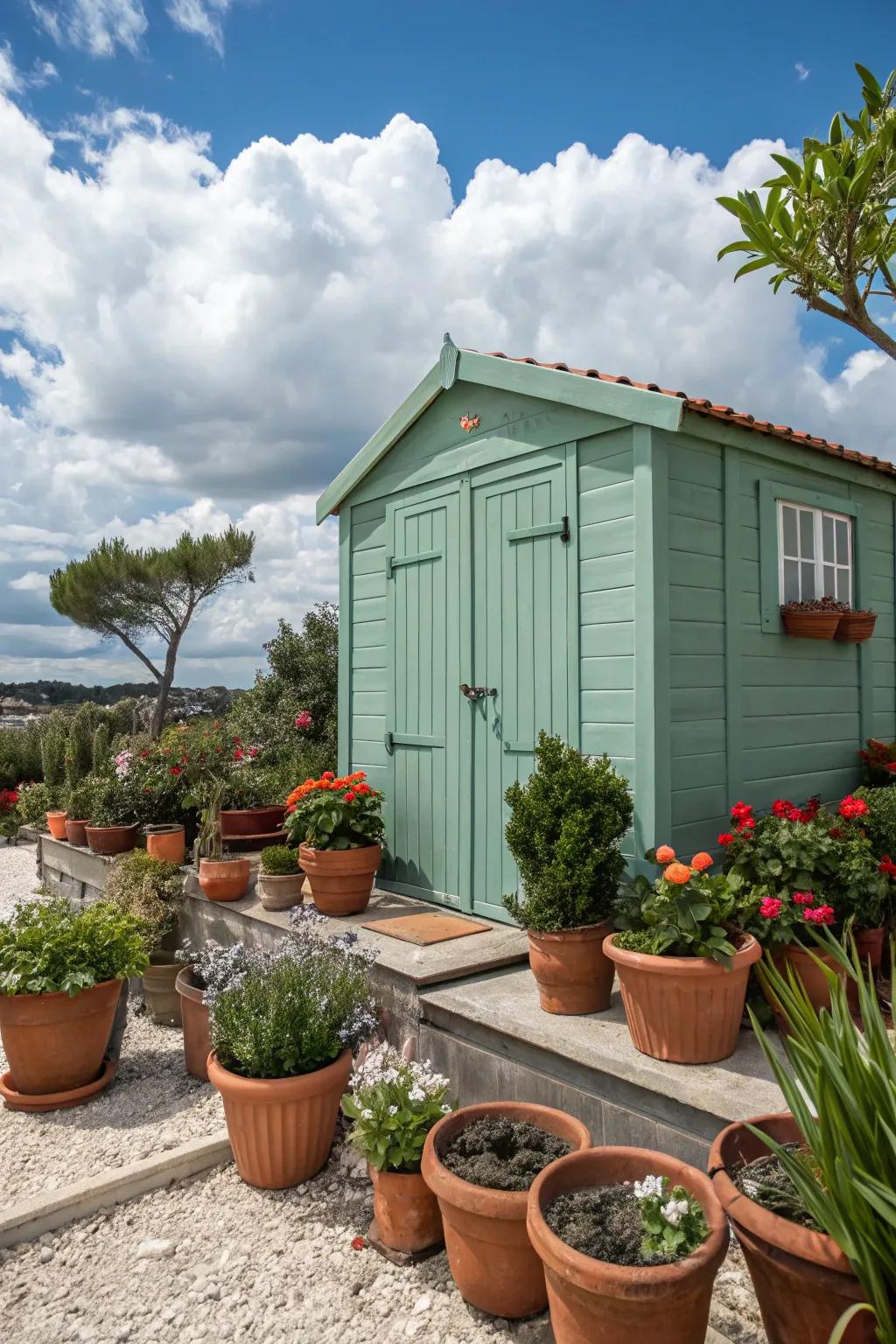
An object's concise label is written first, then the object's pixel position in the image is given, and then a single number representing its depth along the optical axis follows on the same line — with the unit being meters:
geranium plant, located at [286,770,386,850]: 4.80
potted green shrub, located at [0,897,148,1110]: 4.09
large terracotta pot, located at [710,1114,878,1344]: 1.81
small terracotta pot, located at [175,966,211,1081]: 4.18
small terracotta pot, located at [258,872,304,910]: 5.02
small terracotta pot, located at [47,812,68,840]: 8.01
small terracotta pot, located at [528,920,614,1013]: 3.36
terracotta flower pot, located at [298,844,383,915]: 4.75
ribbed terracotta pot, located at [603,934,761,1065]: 2.94
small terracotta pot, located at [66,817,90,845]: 7.51
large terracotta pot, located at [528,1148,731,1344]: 1.91
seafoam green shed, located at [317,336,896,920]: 4.00
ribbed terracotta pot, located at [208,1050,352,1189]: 3.19
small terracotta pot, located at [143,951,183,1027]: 5.21
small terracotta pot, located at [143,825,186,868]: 6.29
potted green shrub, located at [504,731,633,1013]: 3.38
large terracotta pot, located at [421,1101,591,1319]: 2.35
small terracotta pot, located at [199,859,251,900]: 5.26
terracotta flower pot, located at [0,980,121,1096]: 4.09
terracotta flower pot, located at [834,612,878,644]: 4.94
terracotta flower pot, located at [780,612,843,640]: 4.63
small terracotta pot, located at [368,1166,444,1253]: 2.78
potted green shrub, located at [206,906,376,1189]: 3.22
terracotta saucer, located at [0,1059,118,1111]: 4.15
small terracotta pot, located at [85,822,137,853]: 6.89
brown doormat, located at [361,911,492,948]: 4.31
